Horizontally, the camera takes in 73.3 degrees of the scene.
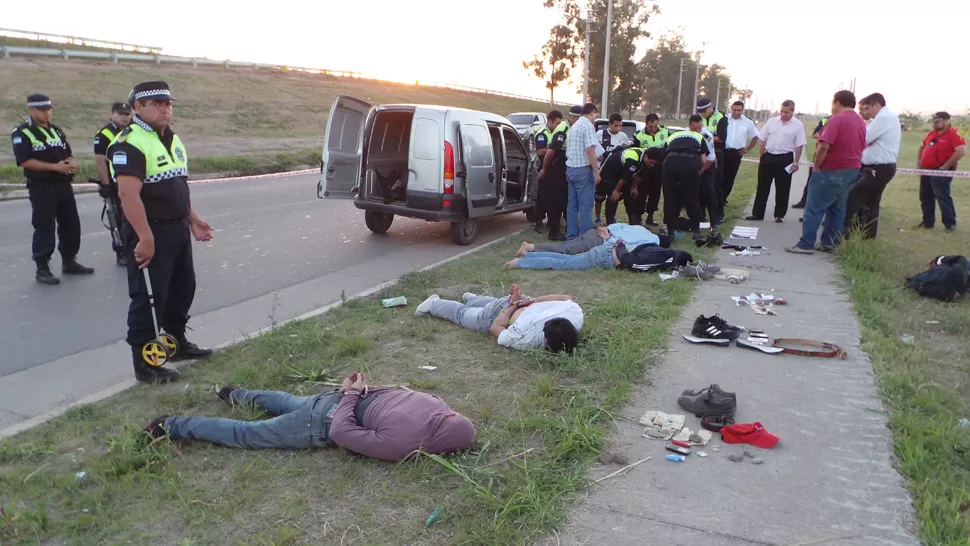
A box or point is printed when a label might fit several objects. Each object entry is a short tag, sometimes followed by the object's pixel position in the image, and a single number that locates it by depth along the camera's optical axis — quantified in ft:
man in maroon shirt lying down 11.21
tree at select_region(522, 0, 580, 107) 174.50
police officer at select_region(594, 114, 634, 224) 35.06
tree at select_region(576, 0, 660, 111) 168.14
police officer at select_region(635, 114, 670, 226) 34.47
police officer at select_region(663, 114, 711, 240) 30.58
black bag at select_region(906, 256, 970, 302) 21.01
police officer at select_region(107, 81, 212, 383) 13.92
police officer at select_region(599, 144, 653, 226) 34.35
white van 29.45
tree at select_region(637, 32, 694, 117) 244.63
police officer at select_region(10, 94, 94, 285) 22.67
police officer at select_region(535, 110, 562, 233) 34.96
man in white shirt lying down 15.79
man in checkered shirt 29.53
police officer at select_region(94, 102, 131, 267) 23.59
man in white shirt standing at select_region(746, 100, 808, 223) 34.04
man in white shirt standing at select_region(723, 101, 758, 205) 37.65
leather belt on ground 16.29
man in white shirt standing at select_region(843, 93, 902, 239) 29.17
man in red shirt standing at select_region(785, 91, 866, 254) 26.48
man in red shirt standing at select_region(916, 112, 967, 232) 33.86
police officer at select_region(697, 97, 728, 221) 35.68
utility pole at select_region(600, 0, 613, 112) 105.12
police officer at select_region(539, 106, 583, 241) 31.99
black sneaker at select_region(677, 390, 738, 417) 12.92
